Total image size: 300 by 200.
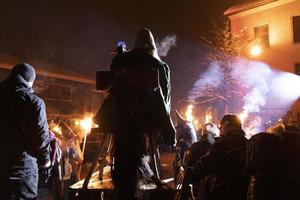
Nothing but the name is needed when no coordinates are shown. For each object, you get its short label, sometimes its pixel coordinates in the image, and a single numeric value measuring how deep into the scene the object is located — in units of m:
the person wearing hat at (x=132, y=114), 4.07
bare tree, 24.75
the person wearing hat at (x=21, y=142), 4.27
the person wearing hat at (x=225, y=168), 4.61
